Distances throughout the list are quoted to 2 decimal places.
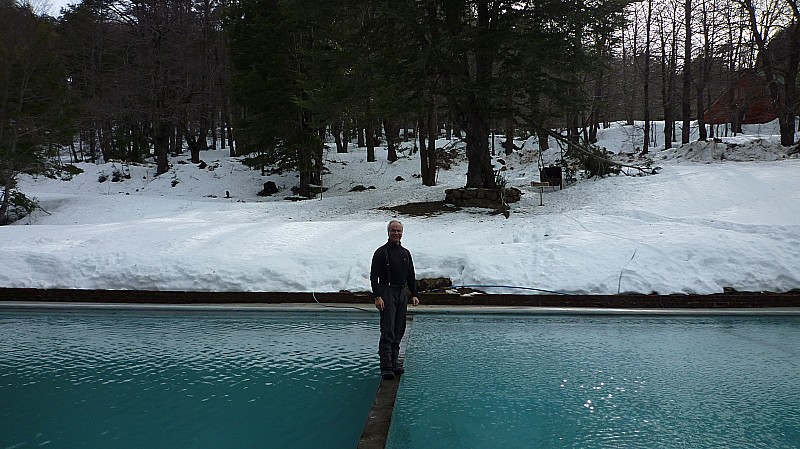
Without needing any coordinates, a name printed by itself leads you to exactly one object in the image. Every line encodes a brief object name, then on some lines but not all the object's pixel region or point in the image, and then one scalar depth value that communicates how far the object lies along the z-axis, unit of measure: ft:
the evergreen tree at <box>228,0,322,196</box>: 80.07
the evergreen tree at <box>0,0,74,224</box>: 68.80
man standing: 19.69
